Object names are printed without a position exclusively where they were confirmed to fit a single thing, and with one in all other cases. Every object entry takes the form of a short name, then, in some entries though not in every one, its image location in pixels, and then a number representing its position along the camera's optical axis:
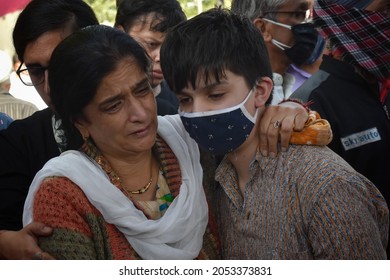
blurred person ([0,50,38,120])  4.43
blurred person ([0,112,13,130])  3.57
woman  2.06
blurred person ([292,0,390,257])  2.69
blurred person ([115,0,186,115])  3.72
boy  2.03
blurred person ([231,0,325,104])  3.75
